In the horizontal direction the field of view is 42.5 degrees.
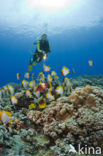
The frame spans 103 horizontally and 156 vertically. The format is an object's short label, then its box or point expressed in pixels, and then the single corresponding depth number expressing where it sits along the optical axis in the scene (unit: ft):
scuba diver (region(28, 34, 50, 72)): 12.94
